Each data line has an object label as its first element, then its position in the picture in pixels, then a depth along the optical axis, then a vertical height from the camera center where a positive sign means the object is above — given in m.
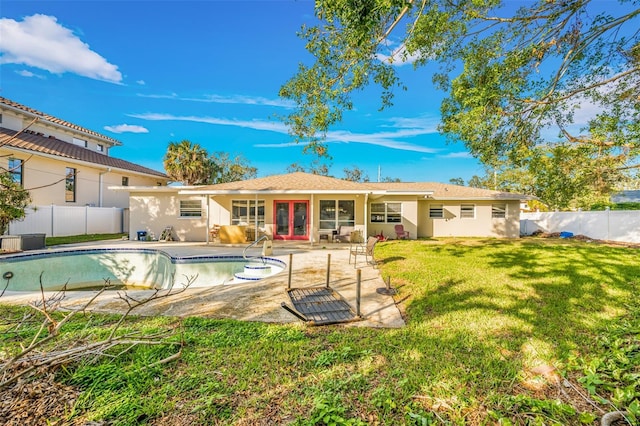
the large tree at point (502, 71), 6.01 +3.49
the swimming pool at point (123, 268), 9.29 -1.84
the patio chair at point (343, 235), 14.77 -0.92
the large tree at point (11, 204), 10.16 +0.47
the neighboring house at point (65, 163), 14.82 +3.22
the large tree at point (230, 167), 34.68 +6.37
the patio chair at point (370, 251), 8.47 -1.02
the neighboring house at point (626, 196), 20.51 +1.64
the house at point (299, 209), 14.86 +0.45
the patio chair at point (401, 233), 15.54 -0.85
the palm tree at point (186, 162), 24.77 +4.84
